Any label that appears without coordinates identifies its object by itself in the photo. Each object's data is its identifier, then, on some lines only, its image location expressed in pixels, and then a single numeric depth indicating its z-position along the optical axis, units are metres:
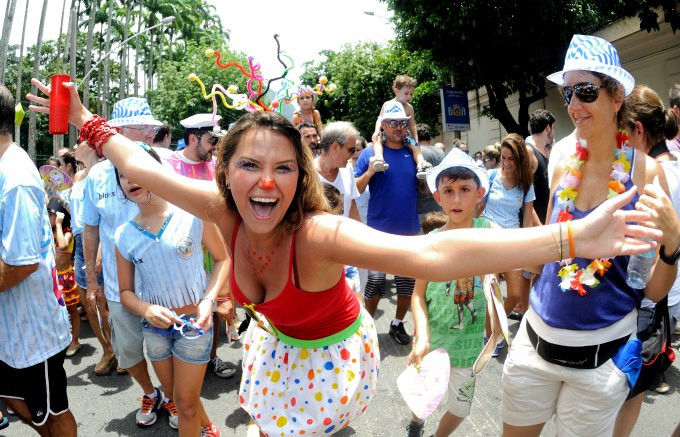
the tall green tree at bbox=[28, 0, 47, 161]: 26.06
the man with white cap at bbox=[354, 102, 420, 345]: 5.54
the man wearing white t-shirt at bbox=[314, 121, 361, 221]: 4.57
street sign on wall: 15.25
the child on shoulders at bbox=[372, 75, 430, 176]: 5.41
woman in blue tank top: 2.23
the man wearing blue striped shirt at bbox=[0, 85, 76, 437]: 2.64
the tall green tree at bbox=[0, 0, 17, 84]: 21.47
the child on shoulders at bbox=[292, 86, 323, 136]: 6.54
